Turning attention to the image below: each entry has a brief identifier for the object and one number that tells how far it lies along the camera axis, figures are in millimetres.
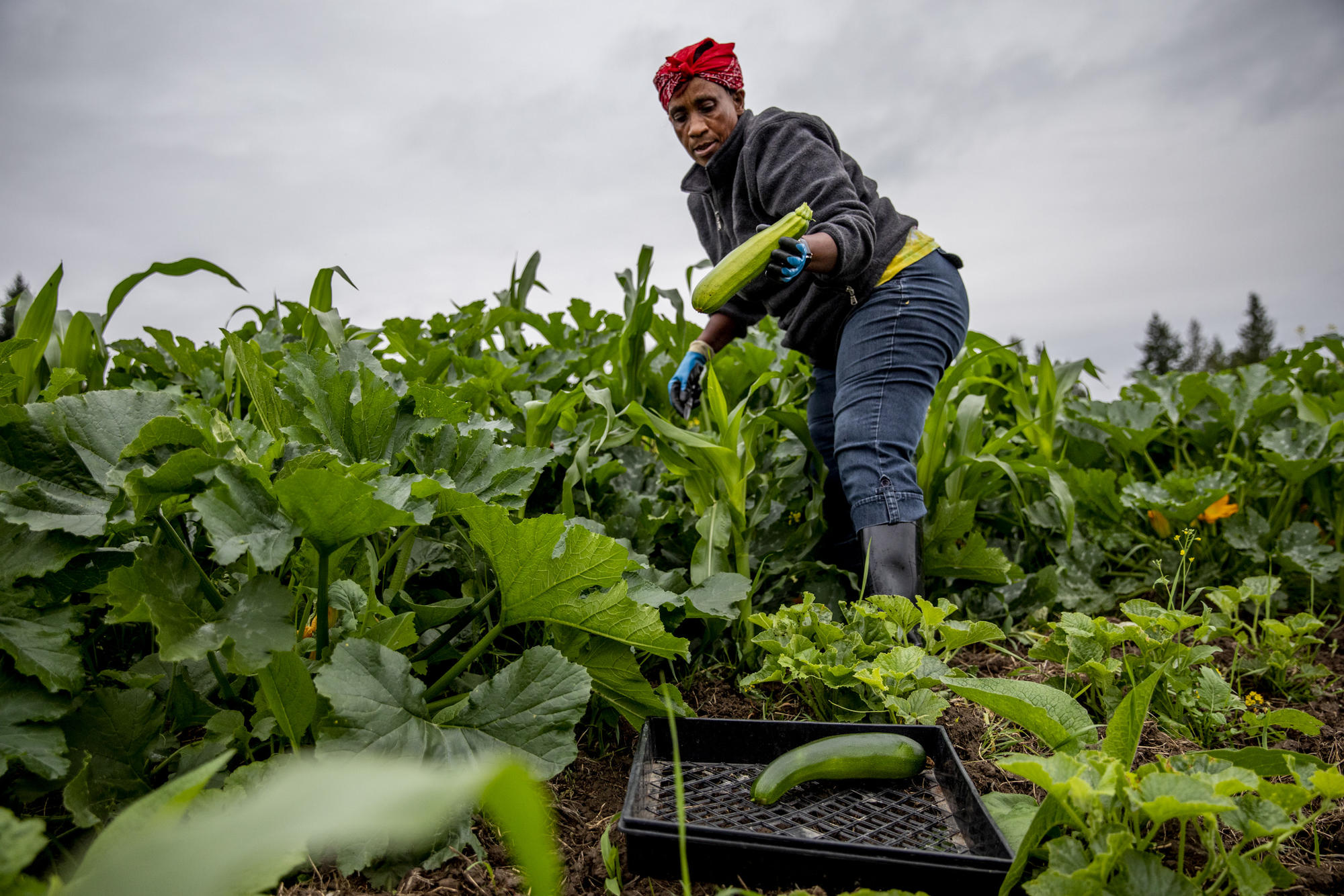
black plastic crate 1025
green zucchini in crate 1275
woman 1939
